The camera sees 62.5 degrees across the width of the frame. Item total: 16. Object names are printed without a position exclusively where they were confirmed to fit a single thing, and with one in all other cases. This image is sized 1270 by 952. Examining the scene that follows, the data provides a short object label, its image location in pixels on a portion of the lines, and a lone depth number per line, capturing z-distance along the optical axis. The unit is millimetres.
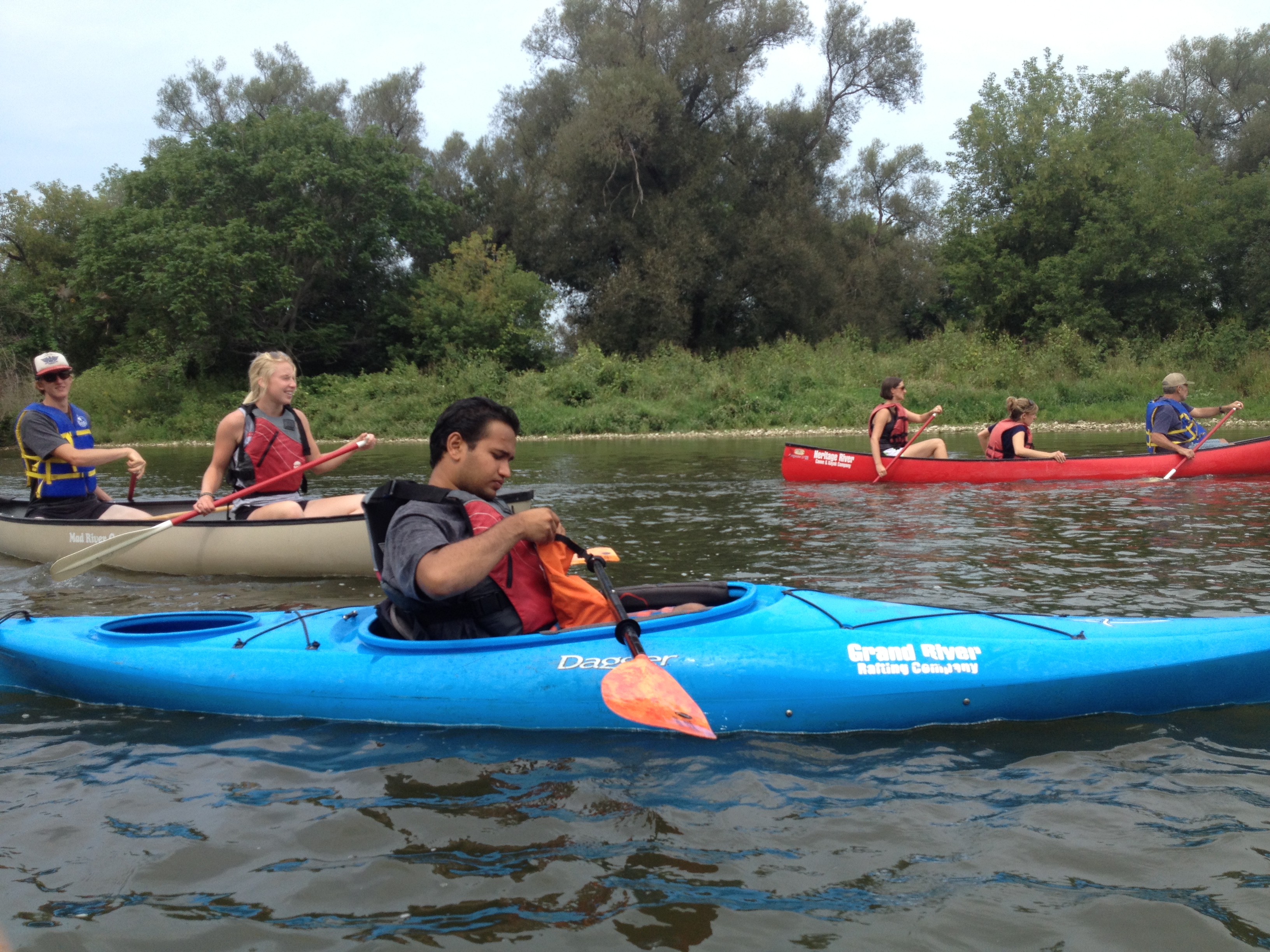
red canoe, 10227
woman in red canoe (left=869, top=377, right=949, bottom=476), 10641
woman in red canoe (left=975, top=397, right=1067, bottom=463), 10242
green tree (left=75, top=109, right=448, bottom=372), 25688
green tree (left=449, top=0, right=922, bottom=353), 28750
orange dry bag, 3574
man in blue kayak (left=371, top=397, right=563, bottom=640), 3168
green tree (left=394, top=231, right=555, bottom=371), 28562
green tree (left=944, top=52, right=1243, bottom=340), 26141
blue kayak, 3492
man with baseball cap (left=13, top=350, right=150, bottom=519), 6375
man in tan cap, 10172
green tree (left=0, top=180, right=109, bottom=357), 29125
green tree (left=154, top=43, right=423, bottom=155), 34719
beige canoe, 6328
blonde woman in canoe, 6266
